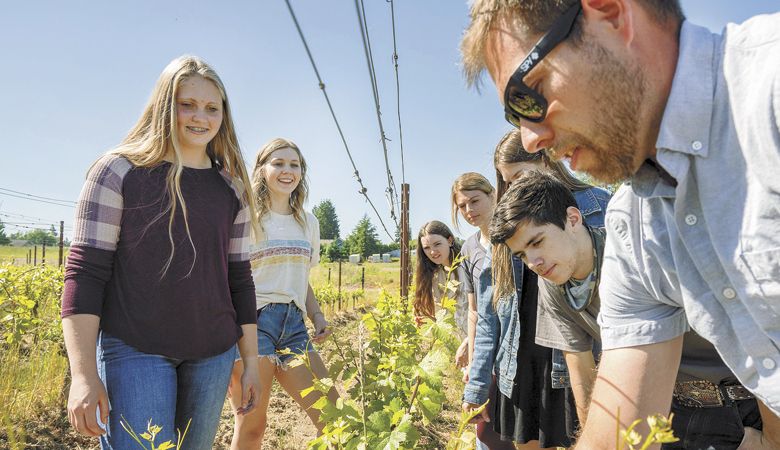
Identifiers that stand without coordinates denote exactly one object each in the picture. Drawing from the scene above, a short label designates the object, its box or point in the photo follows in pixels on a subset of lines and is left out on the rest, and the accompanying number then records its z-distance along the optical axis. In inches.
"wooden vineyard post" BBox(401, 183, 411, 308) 300.5
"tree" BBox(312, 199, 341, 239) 3324.3
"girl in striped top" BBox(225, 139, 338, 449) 102.3
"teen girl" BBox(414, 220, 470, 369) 174.4
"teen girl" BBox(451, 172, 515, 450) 122.3
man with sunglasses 32.7
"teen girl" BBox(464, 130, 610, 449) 89.7
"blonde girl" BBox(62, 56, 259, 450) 60.2
